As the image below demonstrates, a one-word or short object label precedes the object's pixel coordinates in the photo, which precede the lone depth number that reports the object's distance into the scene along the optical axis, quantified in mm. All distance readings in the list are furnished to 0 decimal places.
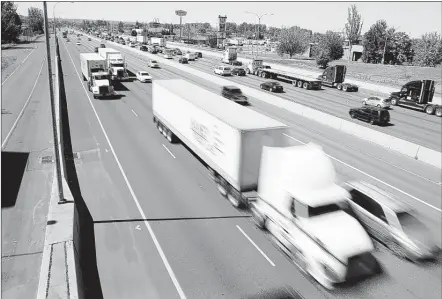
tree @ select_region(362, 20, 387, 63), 77000
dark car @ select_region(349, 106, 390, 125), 30688
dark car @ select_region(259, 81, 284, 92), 46316
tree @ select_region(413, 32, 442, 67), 68812
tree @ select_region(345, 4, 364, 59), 90294
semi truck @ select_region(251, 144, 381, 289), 10828
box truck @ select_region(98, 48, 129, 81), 49781
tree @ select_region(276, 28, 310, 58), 86000
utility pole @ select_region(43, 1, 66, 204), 13500
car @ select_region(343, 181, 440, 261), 12352
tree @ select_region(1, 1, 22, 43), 98912
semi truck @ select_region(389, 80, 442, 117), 36844
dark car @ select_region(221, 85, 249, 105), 36938
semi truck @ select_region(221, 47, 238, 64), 76125
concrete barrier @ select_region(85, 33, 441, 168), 22344
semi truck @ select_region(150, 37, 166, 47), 116681
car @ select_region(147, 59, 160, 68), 66625
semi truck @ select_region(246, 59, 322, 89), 50594
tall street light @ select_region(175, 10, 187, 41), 190212
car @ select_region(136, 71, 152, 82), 49750
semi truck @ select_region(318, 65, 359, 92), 50062
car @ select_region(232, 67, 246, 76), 62719
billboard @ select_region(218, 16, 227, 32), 166375
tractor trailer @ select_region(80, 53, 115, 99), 37812
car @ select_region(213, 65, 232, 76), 60188
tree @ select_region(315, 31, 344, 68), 72500
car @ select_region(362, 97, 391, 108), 38469
